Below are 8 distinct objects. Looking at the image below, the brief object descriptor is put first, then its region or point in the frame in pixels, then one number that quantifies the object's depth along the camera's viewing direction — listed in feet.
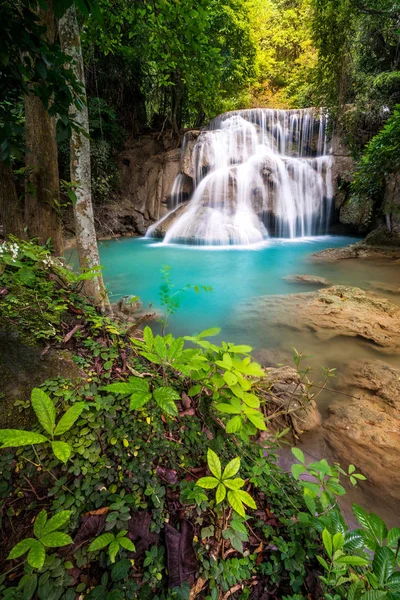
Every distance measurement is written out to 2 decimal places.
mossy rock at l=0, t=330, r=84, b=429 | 4.33
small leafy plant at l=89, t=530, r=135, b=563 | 3.12
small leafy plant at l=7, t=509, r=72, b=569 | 2.77
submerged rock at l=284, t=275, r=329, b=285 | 23.99
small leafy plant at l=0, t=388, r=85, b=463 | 3.25
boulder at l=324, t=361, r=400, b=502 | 7.58
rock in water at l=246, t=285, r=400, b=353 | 14.69
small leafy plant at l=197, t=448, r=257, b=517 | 3.62
